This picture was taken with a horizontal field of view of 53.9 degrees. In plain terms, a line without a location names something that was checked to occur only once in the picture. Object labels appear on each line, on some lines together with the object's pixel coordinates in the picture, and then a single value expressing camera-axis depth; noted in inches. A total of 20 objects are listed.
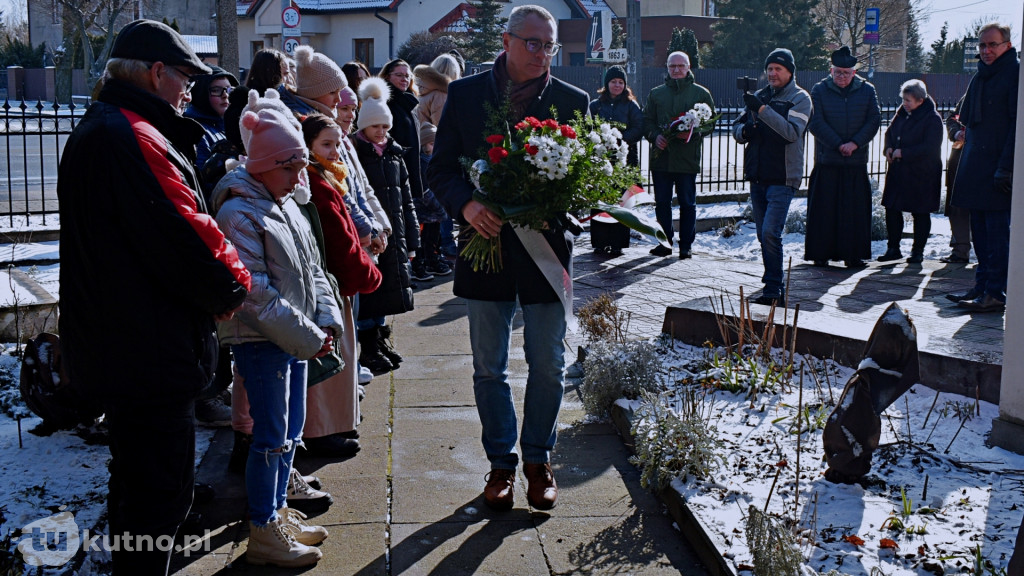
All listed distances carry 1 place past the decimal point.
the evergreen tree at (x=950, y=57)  2266.0
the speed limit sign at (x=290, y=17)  719.1
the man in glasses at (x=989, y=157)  301.3
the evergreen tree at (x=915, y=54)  2847.0
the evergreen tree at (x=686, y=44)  1728.6
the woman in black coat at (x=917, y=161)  388.5
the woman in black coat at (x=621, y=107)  420.5
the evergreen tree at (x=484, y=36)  1621.6
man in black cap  112.6
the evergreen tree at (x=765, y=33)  1820.9
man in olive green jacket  402.0
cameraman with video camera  322.3
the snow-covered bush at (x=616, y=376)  209.9
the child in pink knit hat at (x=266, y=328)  140.3
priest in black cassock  369.1
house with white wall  1817.2
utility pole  595.5
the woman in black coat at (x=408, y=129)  314.2
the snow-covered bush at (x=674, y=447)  167.0
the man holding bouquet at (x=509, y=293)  164.4
